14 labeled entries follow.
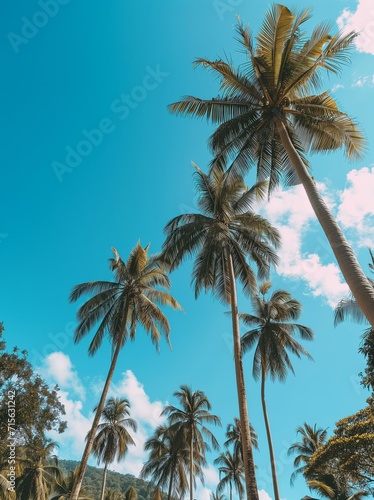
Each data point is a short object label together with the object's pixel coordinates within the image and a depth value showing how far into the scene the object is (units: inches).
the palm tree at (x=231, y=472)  1481.3
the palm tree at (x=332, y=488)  821.9
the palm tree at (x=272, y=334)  807.1
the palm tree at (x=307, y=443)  1180.5
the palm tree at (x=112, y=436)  1160.2
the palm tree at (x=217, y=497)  1472.2
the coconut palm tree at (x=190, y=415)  1112.2
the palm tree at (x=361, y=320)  511.8
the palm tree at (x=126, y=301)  668.7
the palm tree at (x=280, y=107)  359.6
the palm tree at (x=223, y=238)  581.6
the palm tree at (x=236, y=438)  1396.2
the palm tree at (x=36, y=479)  1074.1
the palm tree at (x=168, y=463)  1144.8
